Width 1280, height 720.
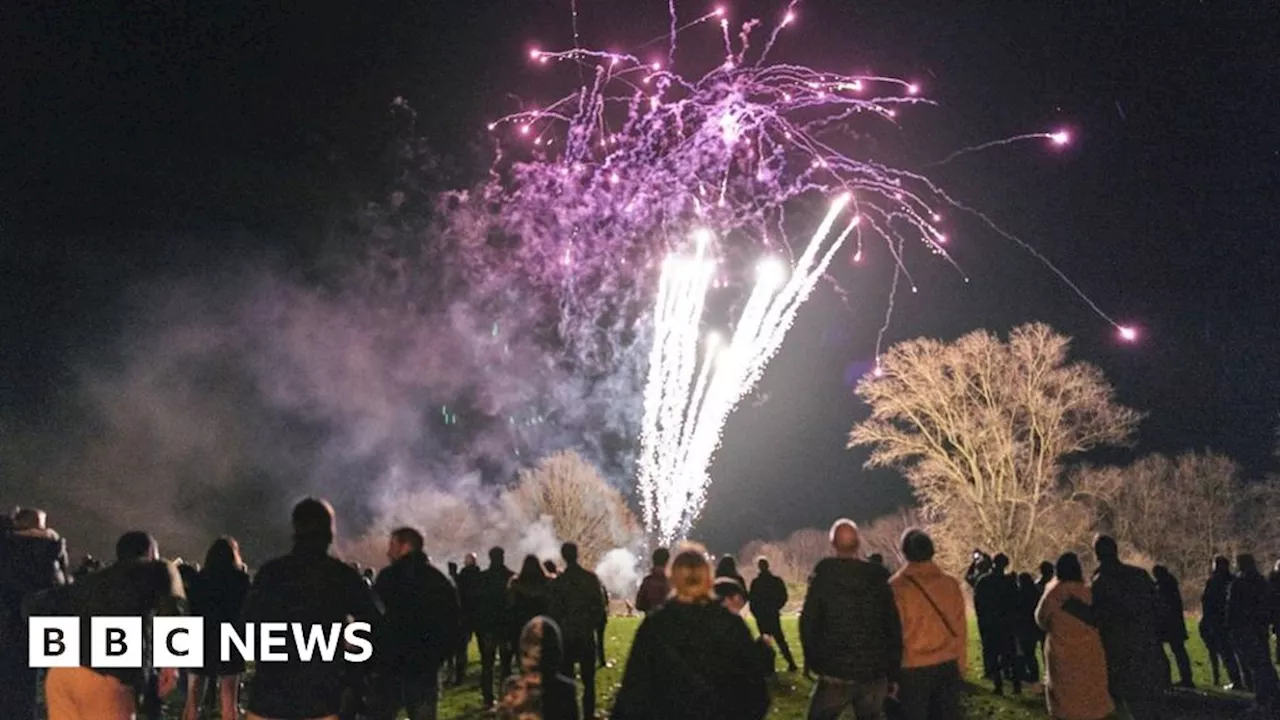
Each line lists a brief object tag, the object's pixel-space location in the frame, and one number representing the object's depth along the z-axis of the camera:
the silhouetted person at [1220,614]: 13.77
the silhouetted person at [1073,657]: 8.22
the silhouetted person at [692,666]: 5.13
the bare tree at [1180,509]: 57.50
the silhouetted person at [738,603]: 5.95
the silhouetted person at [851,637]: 7.39
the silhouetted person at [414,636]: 7.27
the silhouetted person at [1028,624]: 13.15
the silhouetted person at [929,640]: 8.07
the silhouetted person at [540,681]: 5.57
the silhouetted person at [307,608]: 5.78
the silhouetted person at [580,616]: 10.85
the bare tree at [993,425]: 38.12
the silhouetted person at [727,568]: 12.29
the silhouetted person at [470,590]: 12.86
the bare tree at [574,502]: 67.31
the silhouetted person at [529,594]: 11.09
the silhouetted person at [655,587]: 12.00
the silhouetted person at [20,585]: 8.94
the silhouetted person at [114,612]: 6.84
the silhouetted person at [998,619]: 12.83
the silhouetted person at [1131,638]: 8.03
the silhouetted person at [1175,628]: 13.53
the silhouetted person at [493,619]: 12.32
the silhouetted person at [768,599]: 14.83
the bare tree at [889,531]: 71.56
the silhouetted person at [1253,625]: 12.05
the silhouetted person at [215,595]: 9.67
